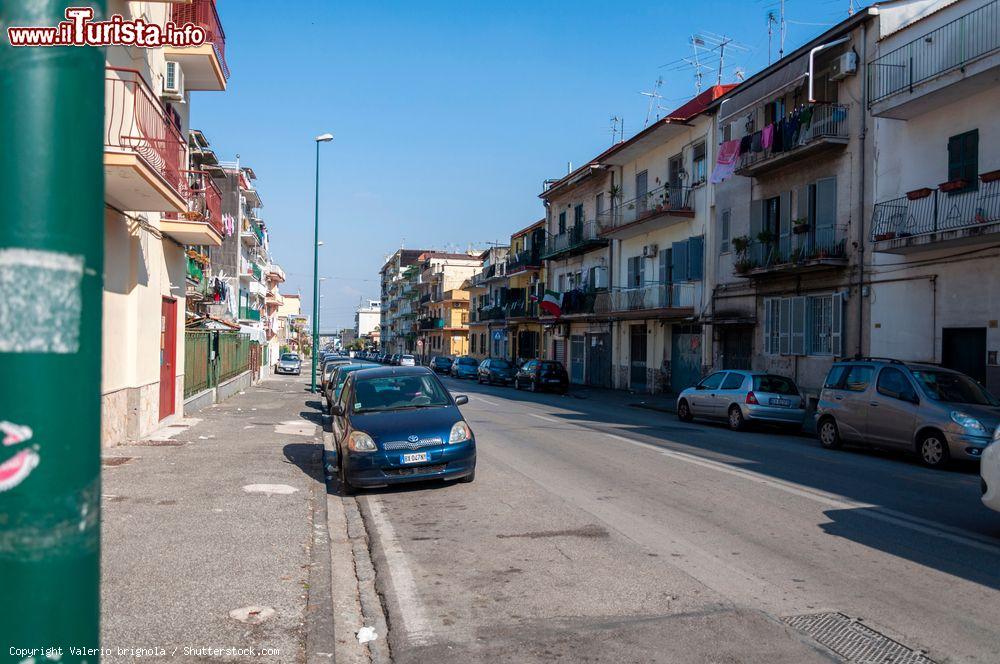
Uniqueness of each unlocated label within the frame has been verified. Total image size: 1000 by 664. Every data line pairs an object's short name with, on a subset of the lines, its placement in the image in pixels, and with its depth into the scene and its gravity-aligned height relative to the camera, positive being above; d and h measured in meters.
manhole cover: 4.49 -1.80
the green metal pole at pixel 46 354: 1.59 -0.05
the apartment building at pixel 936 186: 17.67 +3.85
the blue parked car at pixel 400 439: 9.77 -1.30
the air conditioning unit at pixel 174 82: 15.88 +5.20
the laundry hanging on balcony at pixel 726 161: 27.30 +6.42
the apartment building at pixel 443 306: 82.12 +3.51
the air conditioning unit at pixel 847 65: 22.11 +7.92
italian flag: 42.72 +2.00
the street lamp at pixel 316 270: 32.74 +2.93
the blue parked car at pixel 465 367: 52.66 -1.97
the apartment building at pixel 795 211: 22.30 +4.25
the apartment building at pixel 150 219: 11.51 +2.07
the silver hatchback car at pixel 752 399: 19.12 -1.41
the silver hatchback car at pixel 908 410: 12.64 -1.13
